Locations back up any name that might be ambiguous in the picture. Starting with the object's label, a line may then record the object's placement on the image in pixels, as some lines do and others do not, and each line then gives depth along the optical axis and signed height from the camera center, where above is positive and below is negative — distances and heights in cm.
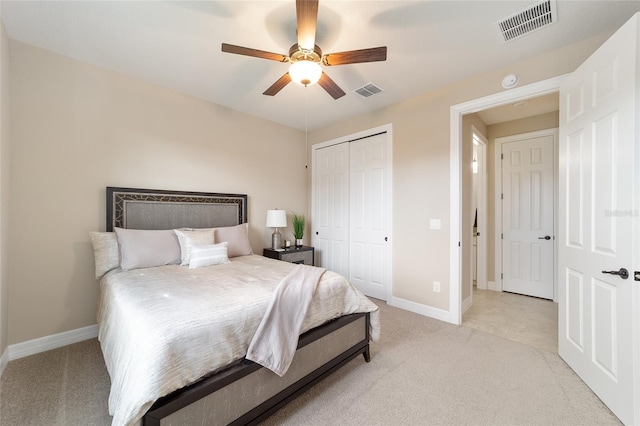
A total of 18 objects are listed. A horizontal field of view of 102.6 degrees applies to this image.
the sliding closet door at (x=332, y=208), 417 +9
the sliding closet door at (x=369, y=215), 365 -2
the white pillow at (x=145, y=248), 239 -35
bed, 116 -68
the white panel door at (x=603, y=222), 150 -5
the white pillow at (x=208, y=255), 252 -43
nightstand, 379 -63
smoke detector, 251 +132
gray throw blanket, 145 -69
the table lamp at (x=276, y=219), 381 -9
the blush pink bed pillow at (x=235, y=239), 311 -32
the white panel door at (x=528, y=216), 381 -3
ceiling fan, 174 +115
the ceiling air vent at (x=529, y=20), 184 +149
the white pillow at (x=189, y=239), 265 -29
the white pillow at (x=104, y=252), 238 -38
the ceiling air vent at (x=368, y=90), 300 +149
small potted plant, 426 -28
